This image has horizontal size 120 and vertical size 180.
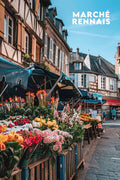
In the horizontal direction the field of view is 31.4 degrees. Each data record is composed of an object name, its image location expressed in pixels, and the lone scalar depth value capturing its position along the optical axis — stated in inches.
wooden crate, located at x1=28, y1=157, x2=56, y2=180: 101.1
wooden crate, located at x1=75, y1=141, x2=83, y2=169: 175.0
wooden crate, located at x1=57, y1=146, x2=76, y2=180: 133.4
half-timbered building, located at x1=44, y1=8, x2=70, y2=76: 645.9
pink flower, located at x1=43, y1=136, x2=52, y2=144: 116.5
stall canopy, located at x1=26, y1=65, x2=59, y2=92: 260.3
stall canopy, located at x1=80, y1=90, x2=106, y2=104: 439.5
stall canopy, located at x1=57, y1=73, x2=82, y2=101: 378.7
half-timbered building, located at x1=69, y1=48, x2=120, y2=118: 1344.7
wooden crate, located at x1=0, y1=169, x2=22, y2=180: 87.3
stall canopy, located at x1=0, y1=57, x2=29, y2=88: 196.3
